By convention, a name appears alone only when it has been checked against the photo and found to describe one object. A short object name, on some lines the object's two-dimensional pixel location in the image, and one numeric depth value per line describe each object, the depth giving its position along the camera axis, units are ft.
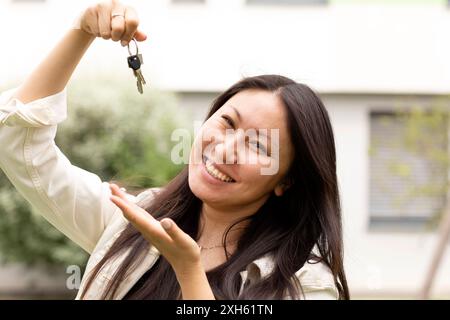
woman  5.22
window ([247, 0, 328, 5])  30.14
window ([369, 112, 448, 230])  27.89
